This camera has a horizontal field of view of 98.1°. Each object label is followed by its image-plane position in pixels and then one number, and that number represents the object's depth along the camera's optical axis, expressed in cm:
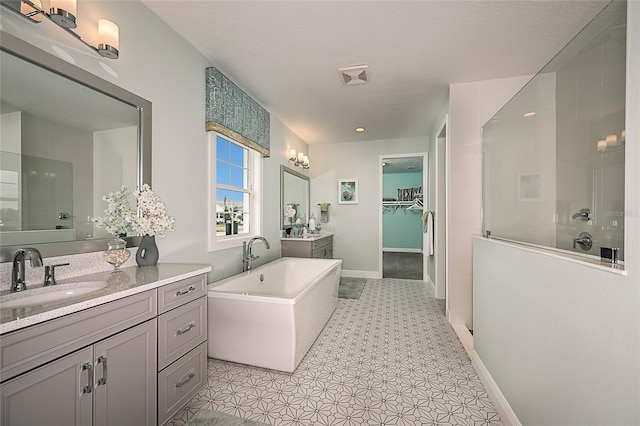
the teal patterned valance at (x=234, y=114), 247
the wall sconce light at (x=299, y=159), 442
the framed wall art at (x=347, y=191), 519
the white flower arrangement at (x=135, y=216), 154
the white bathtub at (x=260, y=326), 196
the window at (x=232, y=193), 256
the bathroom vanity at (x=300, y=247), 405
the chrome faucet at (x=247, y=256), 297
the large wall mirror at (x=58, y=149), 120
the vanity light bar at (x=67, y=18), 122
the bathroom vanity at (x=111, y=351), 87
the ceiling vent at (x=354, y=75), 256
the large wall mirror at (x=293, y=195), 415
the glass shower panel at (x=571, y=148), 108
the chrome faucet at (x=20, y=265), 113
